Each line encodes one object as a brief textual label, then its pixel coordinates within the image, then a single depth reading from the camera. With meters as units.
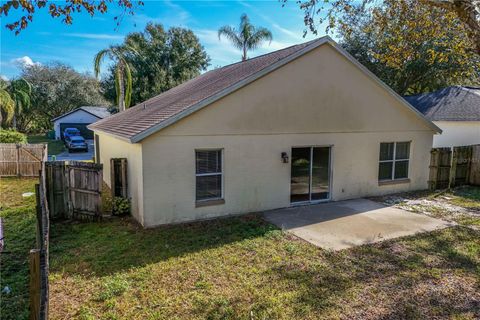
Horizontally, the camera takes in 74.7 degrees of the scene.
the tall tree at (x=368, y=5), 7.20
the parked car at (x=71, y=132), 33.09
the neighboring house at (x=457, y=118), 19.11
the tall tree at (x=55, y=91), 47.34
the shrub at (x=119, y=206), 9.45
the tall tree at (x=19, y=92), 37.41
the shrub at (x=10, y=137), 17.97
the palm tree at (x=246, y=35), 30.20
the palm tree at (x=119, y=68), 20.56
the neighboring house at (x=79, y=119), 39.19
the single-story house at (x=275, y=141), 8.57
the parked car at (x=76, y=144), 28.75
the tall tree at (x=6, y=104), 27.37
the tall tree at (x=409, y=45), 10.53
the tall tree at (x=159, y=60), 28.33
